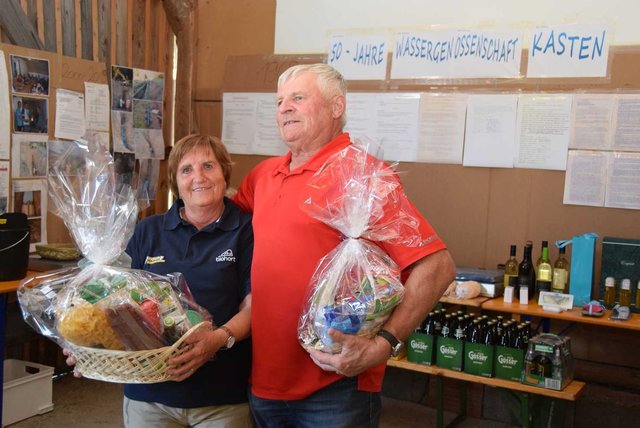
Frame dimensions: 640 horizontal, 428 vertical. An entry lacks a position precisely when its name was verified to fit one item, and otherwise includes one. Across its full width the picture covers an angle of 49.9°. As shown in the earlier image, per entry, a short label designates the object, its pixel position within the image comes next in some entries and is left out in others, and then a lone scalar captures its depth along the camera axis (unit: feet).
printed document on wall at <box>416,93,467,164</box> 14.14
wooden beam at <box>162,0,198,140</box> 17.31
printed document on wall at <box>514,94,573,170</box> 13.17
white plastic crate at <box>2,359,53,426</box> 12.55
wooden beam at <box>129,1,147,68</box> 16.17
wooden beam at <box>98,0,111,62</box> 15.25
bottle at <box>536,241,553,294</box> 12.62
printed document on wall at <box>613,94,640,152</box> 12.60
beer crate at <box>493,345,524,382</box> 11.82
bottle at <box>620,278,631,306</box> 11.87
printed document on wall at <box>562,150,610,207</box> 12.89
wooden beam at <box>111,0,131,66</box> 15.71
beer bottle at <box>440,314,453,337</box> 12.44
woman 6.43
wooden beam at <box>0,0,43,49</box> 13.06
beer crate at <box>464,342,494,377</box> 12.03
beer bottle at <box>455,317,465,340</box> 12.32
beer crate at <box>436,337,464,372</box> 12.32
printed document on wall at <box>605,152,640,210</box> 12.64
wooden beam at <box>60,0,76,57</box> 14.32
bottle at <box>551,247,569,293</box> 12.60
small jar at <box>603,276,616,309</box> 12.01
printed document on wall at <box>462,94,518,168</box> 13.66
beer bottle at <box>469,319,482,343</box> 12.19
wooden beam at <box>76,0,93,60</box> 14.79
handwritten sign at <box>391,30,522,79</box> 13.65
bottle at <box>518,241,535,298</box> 12.70
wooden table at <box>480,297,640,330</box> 11.10
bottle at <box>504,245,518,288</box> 12.87
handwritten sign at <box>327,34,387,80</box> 14.97
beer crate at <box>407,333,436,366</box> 12.57
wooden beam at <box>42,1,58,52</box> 13.91
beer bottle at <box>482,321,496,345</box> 12.11
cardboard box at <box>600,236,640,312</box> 11.96
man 5.86
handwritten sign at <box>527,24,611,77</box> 12.82
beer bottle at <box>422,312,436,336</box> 12.59
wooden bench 11.32
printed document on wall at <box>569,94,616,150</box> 12.82
